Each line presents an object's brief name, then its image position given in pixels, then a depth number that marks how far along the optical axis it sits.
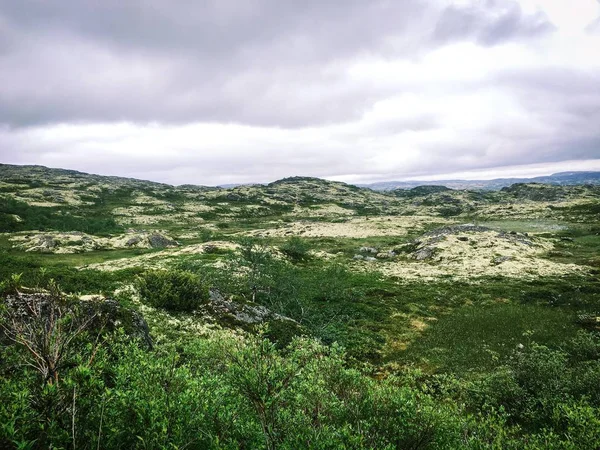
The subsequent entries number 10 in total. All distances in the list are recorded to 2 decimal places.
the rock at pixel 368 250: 88.12
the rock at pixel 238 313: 28.80
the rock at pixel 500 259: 69.03
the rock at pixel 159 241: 90.06
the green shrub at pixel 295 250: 75.06
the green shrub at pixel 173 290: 27.89
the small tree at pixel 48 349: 7.95
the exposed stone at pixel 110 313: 17.17
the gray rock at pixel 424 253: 78.19
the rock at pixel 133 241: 88.06
